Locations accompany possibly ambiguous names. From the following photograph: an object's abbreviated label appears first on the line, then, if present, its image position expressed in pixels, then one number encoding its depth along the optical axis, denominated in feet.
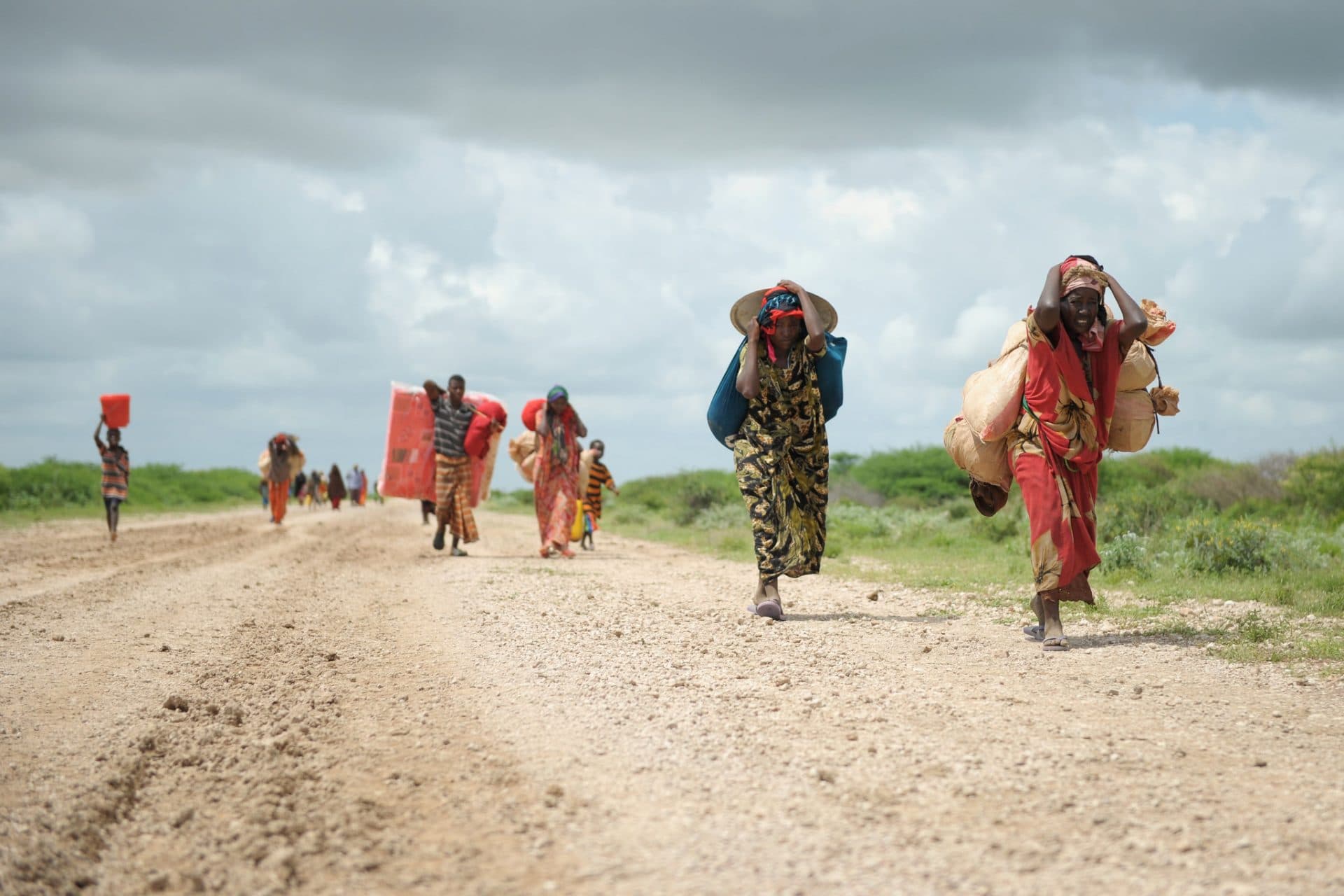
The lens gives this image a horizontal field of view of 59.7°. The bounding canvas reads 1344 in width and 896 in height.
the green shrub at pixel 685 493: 104.12
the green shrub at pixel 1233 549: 36.63
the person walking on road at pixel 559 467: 51.75
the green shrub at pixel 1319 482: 60.95
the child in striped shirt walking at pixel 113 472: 64.69
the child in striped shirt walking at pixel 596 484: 66.49
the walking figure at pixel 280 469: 88.17
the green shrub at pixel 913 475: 122.31
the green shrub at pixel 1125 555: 38.32
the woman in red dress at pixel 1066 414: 23.13
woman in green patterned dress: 28.22
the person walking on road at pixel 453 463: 54.03
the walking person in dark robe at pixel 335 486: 142.00
